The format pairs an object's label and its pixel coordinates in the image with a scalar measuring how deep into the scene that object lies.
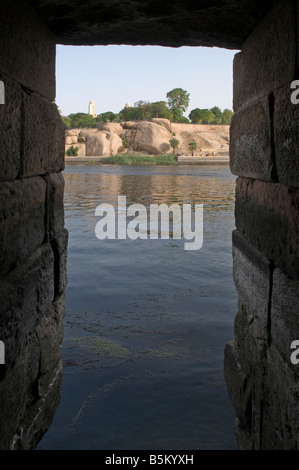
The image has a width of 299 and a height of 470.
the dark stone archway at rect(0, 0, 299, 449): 2.44
